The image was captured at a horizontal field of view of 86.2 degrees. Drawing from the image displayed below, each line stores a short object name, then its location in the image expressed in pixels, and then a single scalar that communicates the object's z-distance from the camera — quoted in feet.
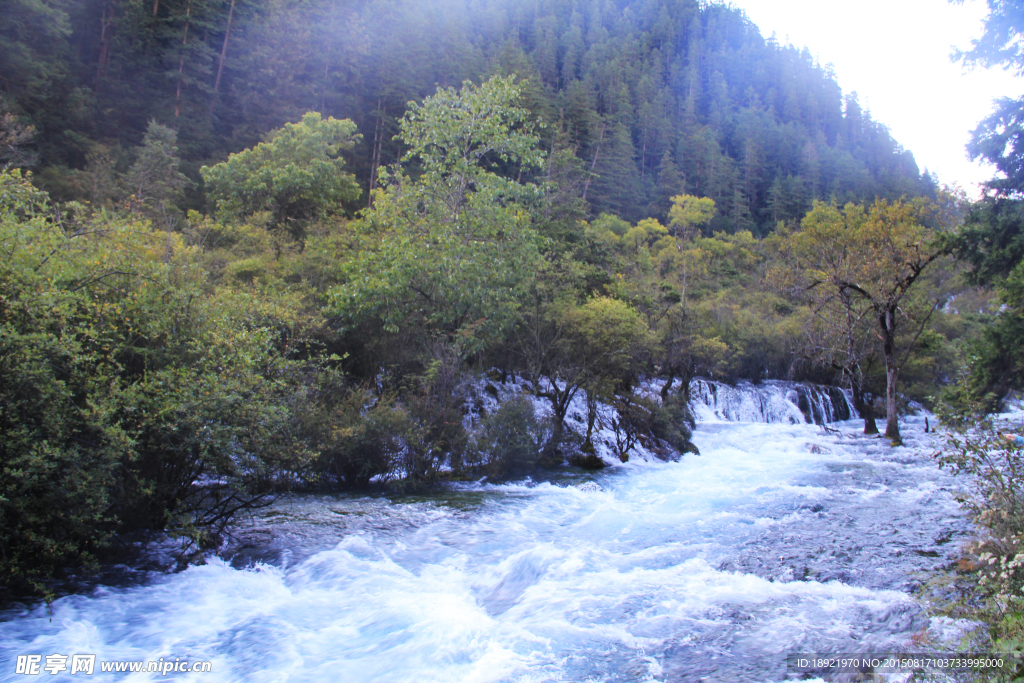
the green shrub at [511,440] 44.14
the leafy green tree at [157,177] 69.87
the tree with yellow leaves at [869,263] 60.80
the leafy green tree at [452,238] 50.11
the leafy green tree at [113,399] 17.92
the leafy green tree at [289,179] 79.30
